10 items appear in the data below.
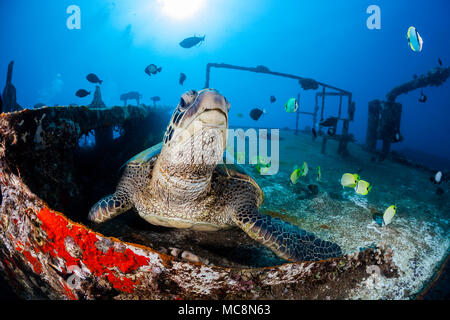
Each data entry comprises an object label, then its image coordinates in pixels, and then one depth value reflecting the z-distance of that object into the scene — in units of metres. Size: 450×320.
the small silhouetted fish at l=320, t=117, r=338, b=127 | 5.61
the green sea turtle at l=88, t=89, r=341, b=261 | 1.63
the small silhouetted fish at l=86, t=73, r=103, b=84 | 7.45
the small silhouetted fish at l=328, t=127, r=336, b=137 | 5.97
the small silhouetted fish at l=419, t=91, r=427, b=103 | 5.86
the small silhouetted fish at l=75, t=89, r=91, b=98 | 7.09
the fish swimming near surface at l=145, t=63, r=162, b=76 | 7.79
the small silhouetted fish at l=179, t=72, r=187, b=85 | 8.68
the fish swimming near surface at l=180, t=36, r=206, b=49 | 7.46
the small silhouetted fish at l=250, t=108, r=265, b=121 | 5.85
